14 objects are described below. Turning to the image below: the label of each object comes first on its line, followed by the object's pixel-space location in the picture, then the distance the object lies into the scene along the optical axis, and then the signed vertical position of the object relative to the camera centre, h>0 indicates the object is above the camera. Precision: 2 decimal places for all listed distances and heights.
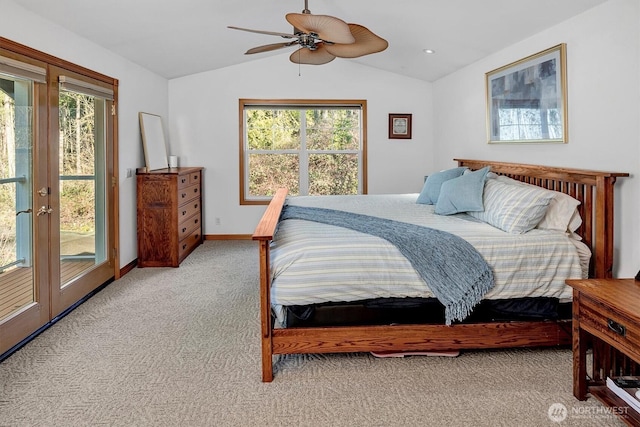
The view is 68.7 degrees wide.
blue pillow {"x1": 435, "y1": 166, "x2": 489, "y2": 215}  3.54 +0.05
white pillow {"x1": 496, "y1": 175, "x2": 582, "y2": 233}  2.97 -0.11
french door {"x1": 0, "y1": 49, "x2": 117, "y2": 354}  2.89 +0.10
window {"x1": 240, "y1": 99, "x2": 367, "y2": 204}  6.61 +0.74
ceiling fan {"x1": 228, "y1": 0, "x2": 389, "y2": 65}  2.81 +1.11
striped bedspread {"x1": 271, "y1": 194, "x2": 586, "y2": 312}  2.53 -0.36
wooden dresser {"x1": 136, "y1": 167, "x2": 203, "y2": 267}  5.00 -0.16
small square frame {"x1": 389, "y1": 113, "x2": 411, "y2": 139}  6.58 +1.05
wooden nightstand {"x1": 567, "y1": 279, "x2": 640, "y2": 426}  1.89 -0.57
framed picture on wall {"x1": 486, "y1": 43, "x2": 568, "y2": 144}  3.45 +0.83
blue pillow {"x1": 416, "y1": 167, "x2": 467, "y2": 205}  4.32 +0.14
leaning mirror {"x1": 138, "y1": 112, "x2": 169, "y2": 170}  5.24 +0.73
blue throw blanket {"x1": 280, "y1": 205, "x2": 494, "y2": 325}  2.55 -0.37
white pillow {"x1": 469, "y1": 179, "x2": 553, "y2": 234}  2.92 -0.05
